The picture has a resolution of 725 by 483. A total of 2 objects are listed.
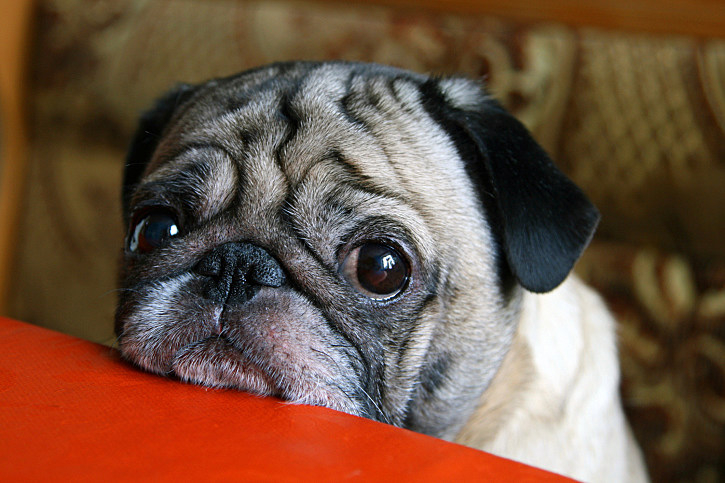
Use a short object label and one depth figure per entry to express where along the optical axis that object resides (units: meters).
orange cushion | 0.43
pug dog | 0.50
